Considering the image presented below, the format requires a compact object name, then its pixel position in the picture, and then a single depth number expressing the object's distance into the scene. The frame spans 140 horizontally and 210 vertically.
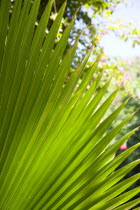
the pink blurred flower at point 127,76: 4.83
